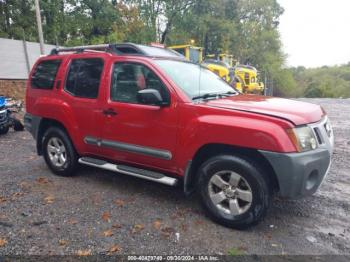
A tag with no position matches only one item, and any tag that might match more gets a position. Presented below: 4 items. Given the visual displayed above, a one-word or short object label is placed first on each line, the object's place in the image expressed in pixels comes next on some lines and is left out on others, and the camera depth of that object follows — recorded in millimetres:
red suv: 3062
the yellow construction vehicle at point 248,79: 18575
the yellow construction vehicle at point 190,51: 16047
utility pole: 13227
